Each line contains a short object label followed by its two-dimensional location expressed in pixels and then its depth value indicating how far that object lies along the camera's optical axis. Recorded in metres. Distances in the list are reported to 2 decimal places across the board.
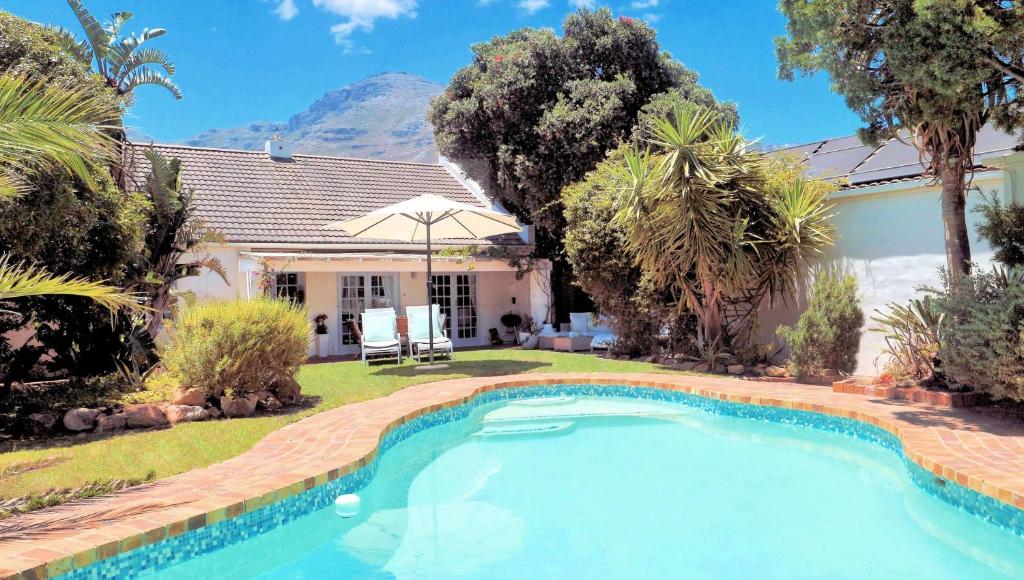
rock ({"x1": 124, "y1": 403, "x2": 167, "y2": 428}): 10.37
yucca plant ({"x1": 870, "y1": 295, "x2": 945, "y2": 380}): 11.65
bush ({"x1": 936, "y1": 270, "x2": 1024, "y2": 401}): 8.95
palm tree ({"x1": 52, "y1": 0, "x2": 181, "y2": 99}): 18.22
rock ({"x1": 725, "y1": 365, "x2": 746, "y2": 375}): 16.18
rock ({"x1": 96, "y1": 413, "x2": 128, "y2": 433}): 10.23
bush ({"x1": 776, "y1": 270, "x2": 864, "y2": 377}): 13.91
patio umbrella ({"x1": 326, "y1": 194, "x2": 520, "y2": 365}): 17.34
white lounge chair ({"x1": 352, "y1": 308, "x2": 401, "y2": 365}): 18.39
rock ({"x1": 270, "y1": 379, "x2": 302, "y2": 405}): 12.32
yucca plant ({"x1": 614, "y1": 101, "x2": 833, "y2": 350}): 15.34
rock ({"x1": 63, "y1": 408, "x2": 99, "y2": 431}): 10.12
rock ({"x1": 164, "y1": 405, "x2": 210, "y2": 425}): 10.77
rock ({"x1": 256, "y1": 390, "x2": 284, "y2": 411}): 11.80
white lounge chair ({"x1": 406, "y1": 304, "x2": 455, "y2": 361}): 18.74
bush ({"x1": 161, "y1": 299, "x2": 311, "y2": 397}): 11.18
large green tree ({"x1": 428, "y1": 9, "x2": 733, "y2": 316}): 22.48
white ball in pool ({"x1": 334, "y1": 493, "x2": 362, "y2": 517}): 7.77
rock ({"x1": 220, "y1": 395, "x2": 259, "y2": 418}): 11.20
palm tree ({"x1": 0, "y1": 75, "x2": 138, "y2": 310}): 6.23
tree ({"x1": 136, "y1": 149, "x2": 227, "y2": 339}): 13.81
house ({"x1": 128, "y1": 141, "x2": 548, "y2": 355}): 21.09
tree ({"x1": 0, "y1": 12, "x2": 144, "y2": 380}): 9.81
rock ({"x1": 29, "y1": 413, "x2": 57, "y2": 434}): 9.98
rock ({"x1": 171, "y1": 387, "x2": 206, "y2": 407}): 11.05
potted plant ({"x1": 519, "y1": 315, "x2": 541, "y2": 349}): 23.70
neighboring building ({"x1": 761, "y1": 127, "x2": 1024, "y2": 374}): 13.45
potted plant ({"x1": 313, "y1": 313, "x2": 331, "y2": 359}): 22.32
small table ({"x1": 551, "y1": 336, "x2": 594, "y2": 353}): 22.27
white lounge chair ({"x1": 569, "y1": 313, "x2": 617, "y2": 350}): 21.73
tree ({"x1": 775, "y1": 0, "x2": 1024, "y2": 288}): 9.16
